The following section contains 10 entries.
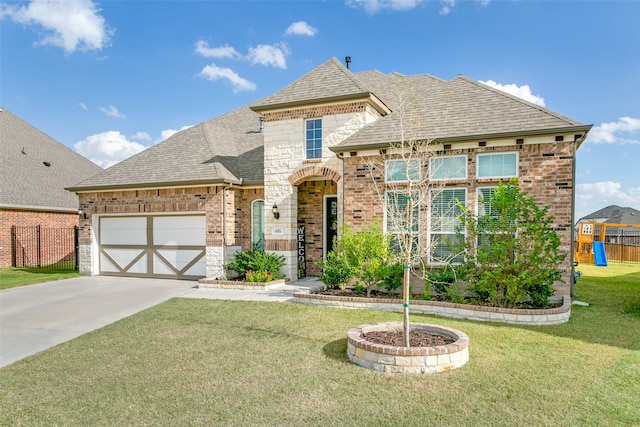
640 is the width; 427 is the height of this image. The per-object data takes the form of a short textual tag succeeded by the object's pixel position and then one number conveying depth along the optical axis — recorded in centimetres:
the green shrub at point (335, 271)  980
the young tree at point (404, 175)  1020
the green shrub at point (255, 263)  1218
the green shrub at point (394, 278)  950
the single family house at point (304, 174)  966
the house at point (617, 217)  3225
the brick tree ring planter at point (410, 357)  524
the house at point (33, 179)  1791
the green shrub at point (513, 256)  788
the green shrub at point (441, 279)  905
